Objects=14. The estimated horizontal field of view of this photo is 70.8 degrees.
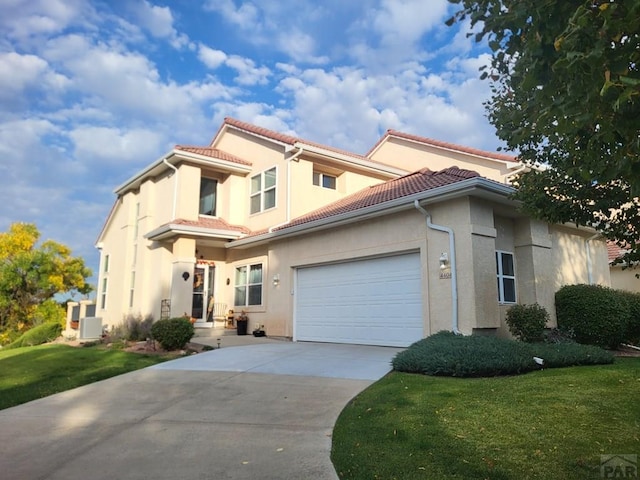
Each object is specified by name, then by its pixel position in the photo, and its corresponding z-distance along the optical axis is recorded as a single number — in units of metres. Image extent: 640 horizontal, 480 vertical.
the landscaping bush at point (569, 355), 7.99
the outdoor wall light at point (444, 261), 10.22
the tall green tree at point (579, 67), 2.69
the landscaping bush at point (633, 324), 12.04
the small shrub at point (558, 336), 10.68
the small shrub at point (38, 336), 17.02
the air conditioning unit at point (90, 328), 17.12
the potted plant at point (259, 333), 15.23
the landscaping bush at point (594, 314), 10.90
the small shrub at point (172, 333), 11.79
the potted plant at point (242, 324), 16.00
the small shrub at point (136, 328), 15.54
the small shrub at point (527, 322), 10.13
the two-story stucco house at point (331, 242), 10.33
